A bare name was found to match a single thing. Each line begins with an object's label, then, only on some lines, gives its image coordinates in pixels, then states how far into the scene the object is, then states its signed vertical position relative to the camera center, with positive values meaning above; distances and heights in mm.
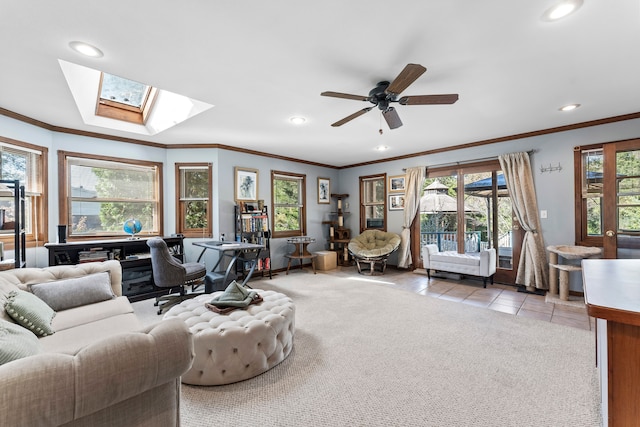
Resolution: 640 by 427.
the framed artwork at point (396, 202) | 6027 +251
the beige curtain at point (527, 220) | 4203 -133
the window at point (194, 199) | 4867 +302
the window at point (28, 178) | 3256 +507
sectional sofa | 843 -573
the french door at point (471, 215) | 4715 -53
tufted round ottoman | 1907 -921
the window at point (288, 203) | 5957 +252
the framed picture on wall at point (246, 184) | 5149 +597
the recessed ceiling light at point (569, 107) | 3255 +1258
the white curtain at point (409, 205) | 5617 +169
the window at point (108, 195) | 4027 +352
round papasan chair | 5508 -721
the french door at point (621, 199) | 3486 +144
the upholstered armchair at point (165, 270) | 3377 -667
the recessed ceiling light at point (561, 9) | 1626 +1236
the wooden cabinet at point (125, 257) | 3578 -558
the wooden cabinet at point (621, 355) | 945 -514
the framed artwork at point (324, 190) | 6770 +593
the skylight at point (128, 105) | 3242 +1501
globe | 4074 -154
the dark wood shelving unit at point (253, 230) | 4977 -285
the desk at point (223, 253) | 3744 -623
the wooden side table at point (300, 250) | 5648 -788
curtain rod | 4340 +932
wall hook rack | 4124 +655
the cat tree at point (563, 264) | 3607 -741
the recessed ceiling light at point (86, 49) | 2005 +1270
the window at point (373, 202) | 6381 +274
